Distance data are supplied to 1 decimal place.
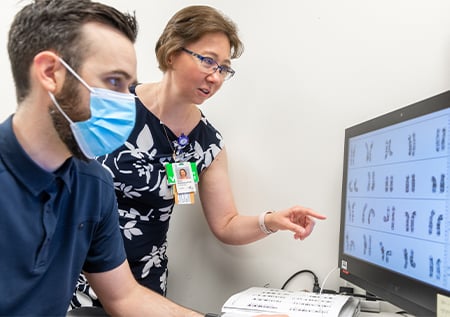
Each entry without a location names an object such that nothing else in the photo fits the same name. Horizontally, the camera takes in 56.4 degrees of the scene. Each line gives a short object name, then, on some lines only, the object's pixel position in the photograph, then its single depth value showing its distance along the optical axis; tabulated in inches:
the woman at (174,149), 52.8
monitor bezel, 37.5
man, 33.0
